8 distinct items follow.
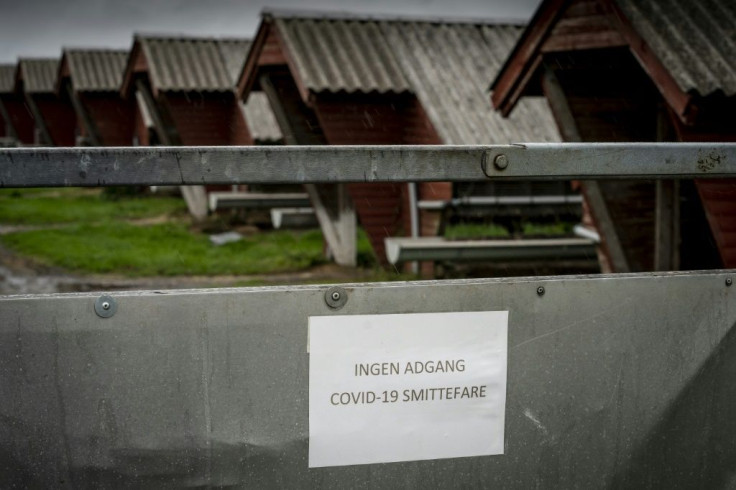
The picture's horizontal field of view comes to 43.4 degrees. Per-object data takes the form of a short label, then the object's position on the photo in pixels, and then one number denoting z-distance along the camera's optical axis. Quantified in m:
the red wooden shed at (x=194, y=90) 19.00
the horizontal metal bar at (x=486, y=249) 11.36
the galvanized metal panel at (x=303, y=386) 2.21
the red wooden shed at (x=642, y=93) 6.28
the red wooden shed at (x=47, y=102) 36.47
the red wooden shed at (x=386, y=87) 12.55
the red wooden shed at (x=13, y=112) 43.19
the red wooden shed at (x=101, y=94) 27.78
